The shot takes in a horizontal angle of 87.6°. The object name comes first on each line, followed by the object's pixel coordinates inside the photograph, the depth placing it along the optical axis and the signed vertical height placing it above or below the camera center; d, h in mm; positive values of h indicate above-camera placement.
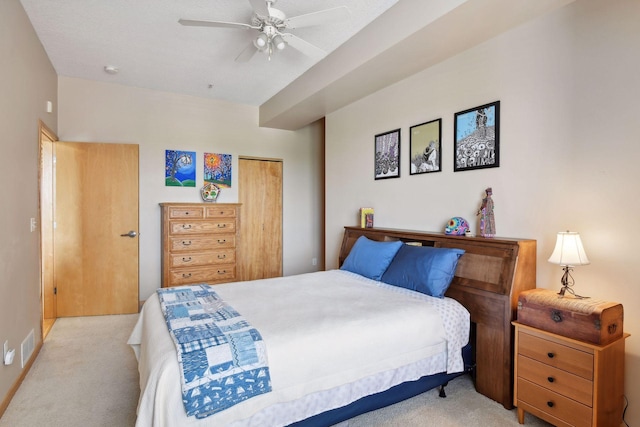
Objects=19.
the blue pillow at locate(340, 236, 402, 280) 3008 -440
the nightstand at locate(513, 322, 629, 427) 1748 -936
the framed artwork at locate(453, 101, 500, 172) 2656 +616
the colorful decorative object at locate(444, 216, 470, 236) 2832 -134
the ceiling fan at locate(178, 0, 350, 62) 2336 +1386
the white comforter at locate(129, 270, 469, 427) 1486 -744
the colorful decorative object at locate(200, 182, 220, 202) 4891 +260
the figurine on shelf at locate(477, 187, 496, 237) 2629 -69
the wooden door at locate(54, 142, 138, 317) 4066 -244
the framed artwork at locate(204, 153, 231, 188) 5012 +624
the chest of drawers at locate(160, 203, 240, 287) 4363 -445
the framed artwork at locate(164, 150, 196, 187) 4758 +592
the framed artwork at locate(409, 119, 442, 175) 3150 +625
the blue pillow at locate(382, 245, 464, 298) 2463 -455
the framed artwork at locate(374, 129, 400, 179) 3633 +630
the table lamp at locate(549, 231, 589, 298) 1969 -239
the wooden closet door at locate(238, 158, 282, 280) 5414 -133
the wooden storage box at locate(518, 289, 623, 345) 1769 -590
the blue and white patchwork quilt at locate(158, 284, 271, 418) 1424 -692
